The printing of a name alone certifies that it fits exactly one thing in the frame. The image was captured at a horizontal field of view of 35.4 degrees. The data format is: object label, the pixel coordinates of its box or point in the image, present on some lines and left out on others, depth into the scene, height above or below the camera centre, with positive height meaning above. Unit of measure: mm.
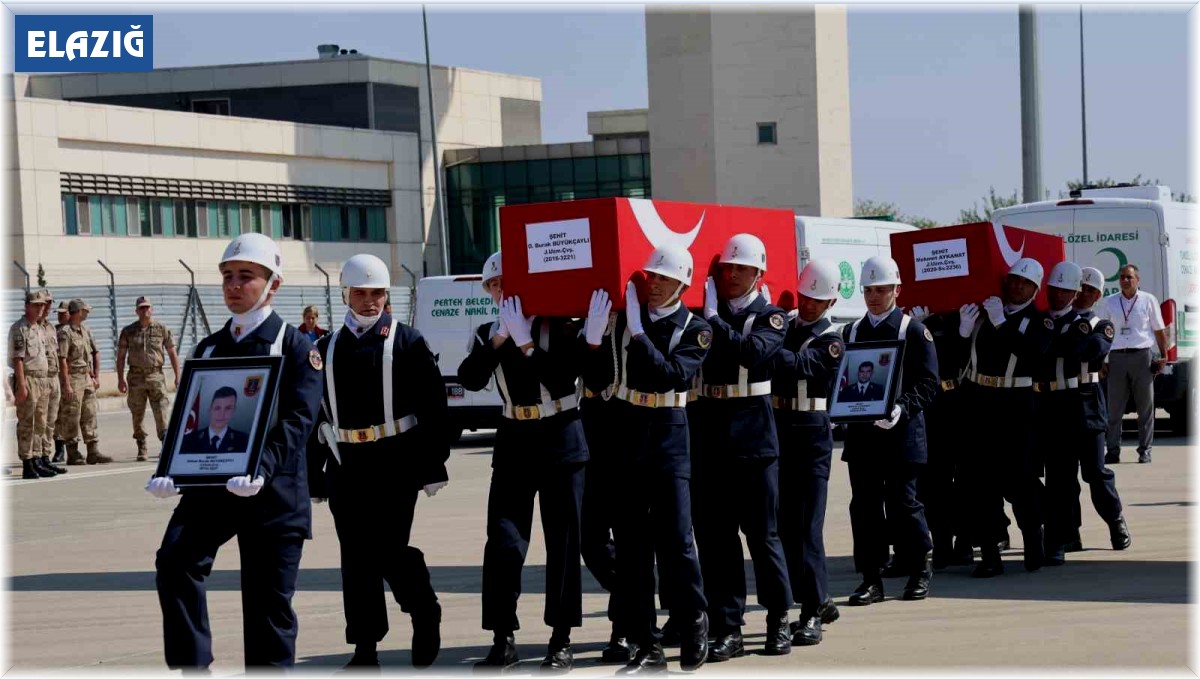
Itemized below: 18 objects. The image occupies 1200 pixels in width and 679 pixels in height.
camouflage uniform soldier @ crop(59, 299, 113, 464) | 20266 -937
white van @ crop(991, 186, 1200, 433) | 20656 +172
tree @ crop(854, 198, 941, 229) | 89188 +2894
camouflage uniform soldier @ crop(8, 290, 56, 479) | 19016 -854
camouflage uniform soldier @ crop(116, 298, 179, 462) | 21312 -748
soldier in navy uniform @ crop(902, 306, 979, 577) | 11789 -1222
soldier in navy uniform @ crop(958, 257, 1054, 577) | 11766 -771
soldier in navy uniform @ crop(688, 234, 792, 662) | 8852 -865
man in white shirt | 18562 -1001
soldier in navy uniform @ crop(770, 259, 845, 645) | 9367 -915
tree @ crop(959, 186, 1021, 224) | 73062 +2327
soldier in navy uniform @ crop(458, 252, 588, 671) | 8492 -889
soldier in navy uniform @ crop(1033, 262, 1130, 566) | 12180 -1001
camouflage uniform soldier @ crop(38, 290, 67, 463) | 19656 -823
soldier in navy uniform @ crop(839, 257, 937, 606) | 10414 -1037
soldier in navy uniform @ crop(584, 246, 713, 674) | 8453 -761
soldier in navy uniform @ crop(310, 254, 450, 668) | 8531 -813
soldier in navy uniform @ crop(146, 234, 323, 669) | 7461 -928
